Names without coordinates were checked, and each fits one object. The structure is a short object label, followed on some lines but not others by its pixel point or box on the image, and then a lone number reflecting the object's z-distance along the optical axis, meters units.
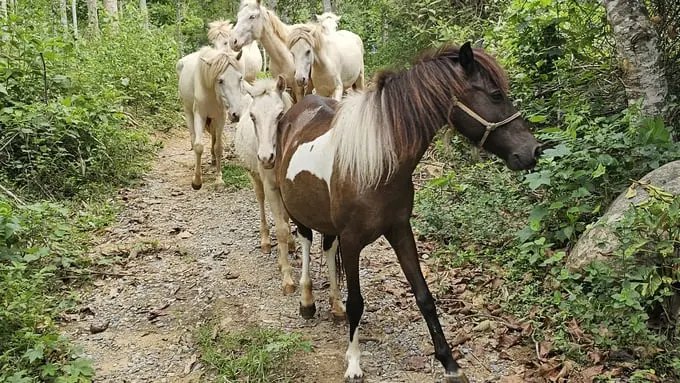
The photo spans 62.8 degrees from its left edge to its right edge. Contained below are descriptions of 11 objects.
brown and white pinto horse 3.15
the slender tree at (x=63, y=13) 17.03
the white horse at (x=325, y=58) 7.26
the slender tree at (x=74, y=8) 19.39
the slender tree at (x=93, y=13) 13.34
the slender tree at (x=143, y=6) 15.39
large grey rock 3.77
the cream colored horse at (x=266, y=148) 4.75
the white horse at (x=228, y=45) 8.17
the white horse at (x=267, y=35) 7.40
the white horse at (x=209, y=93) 7.28
